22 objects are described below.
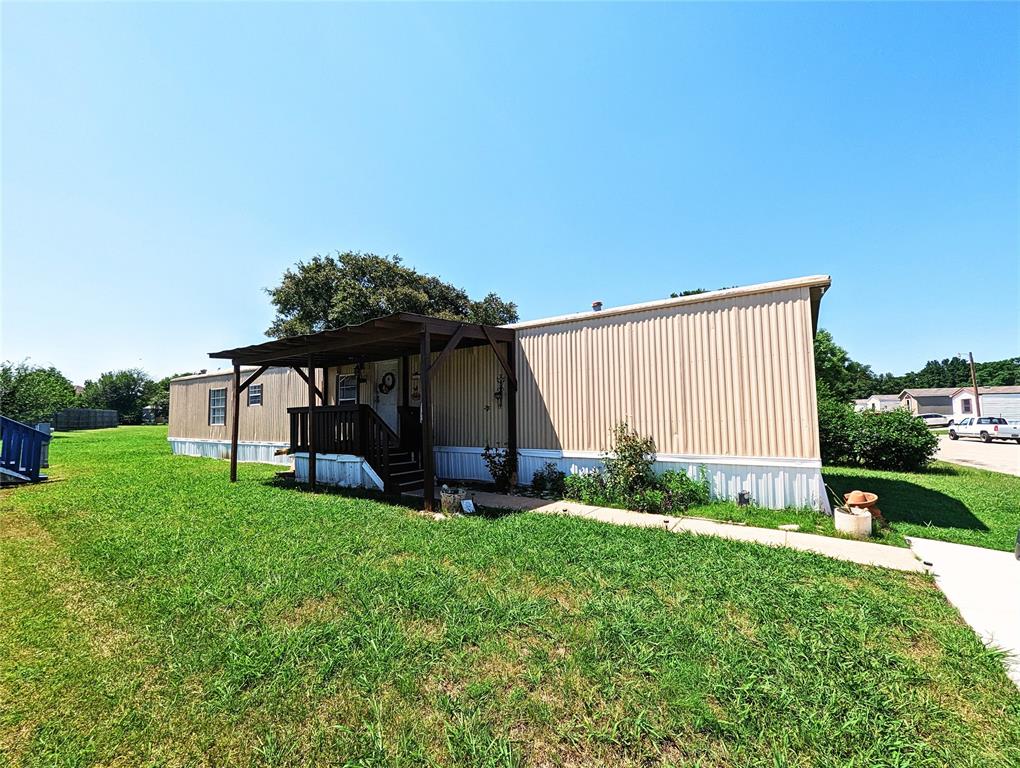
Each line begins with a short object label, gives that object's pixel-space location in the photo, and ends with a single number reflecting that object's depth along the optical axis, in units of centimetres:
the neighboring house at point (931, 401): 4841
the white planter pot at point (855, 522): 478
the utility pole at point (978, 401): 3229
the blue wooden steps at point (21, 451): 902
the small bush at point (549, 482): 740
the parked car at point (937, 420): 3826
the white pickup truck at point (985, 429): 2050
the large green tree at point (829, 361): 1780
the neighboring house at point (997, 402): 3125
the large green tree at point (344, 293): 2238
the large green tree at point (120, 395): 4025
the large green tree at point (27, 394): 2309
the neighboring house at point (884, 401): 5000
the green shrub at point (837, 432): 1118
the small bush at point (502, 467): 785
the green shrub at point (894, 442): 1029
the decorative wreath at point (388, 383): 1027
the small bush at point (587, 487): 680
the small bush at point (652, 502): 612
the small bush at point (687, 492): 616
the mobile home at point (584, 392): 577
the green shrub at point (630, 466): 648
